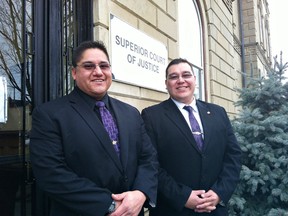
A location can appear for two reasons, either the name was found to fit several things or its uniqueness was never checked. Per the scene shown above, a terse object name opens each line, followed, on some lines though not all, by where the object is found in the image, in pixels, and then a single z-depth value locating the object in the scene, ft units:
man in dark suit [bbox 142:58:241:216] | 7.56
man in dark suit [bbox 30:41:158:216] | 5.51
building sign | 10.99
